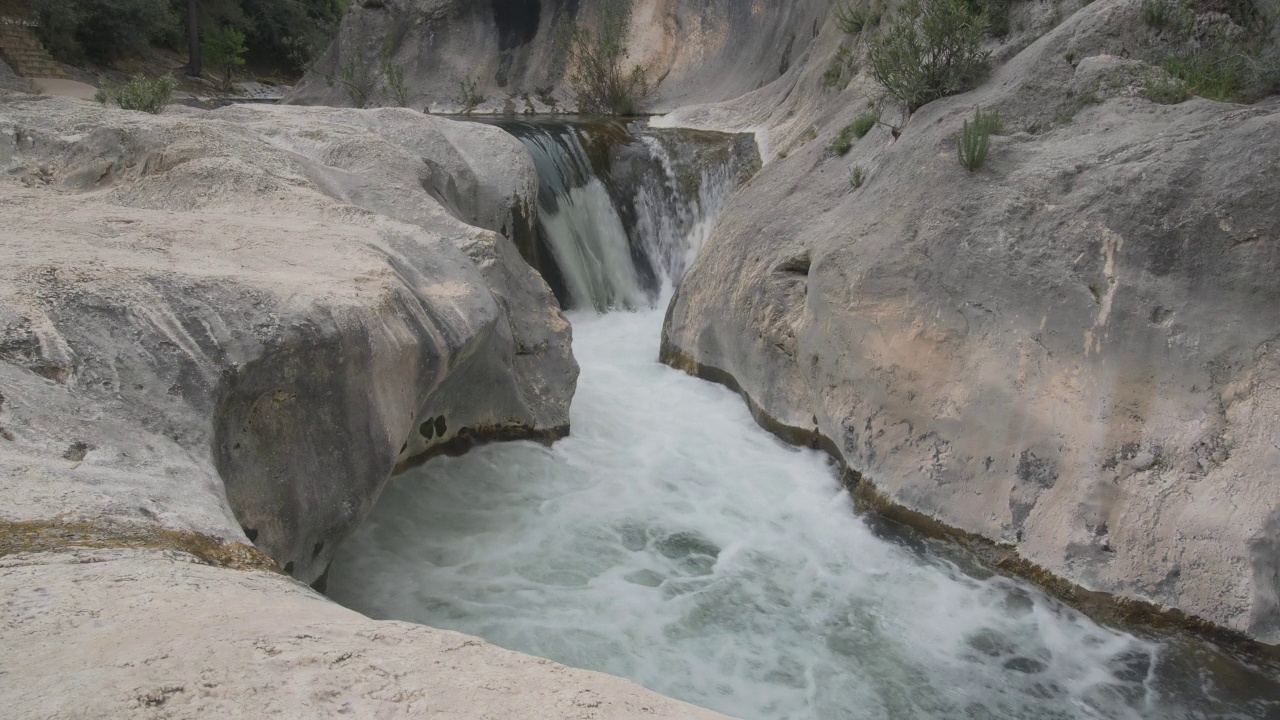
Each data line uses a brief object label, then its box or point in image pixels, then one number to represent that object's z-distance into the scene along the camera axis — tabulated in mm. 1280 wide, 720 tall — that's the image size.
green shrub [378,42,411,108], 19797
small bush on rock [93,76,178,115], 7375
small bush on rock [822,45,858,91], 9930
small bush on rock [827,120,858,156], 7449
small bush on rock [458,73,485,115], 20547
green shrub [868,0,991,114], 6523
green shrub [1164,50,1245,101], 5320
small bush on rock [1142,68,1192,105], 5359
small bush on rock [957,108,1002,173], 5422
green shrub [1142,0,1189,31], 6023
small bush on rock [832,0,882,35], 9993
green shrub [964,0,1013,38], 7500
